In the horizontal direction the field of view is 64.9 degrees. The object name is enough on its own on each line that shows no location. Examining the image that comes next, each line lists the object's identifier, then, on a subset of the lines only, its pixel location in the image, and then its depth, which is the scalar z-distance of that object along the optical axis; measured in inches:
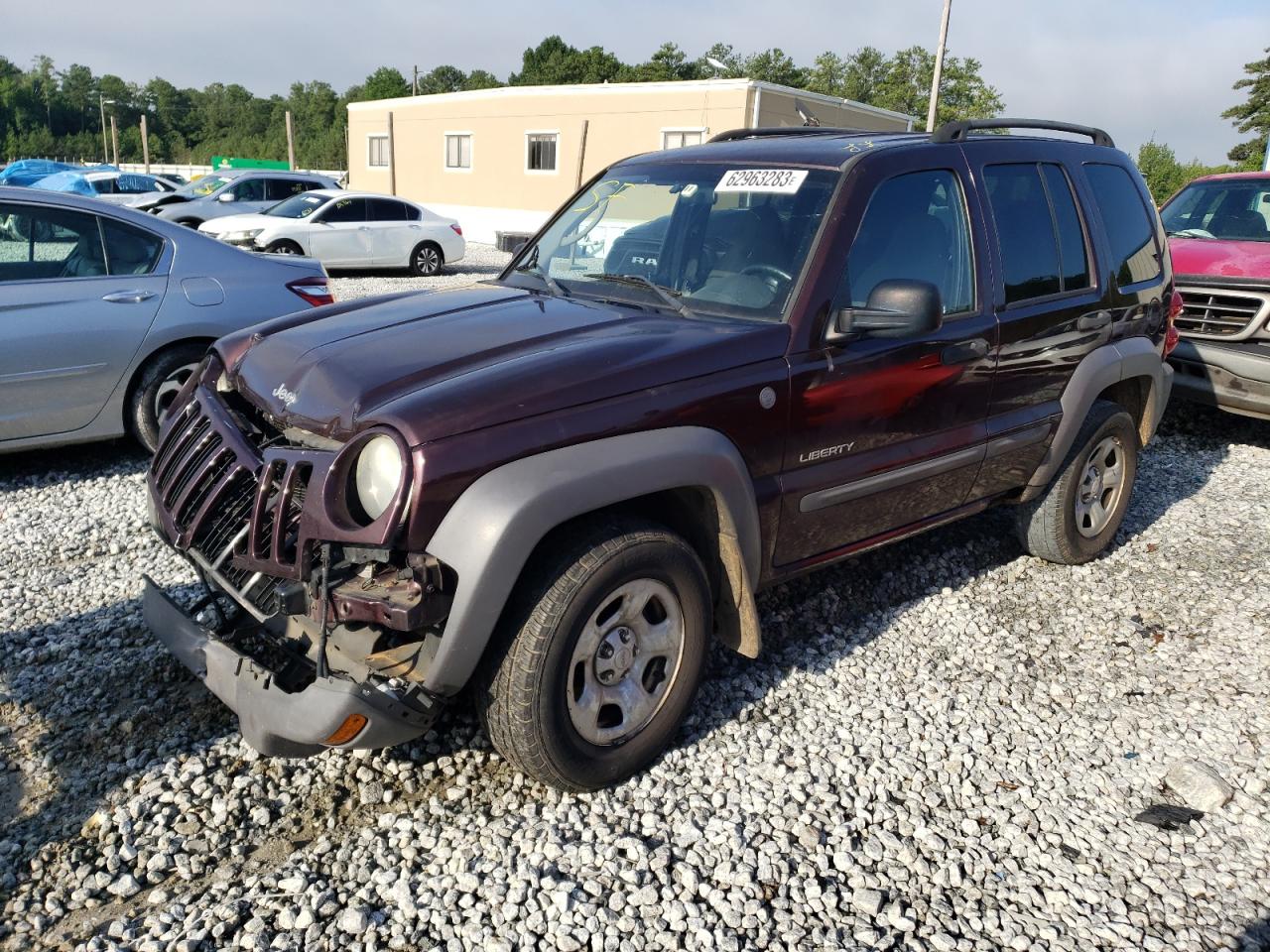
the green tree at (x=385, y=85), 3454.7
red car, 286.7
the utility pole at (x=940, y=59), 1019.7
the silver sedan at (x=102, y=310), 212.7
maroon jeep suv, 105.7
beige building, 918.4
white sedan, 643.5
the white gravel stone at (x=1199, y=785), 131.0
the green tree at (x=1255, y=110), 1897.1
